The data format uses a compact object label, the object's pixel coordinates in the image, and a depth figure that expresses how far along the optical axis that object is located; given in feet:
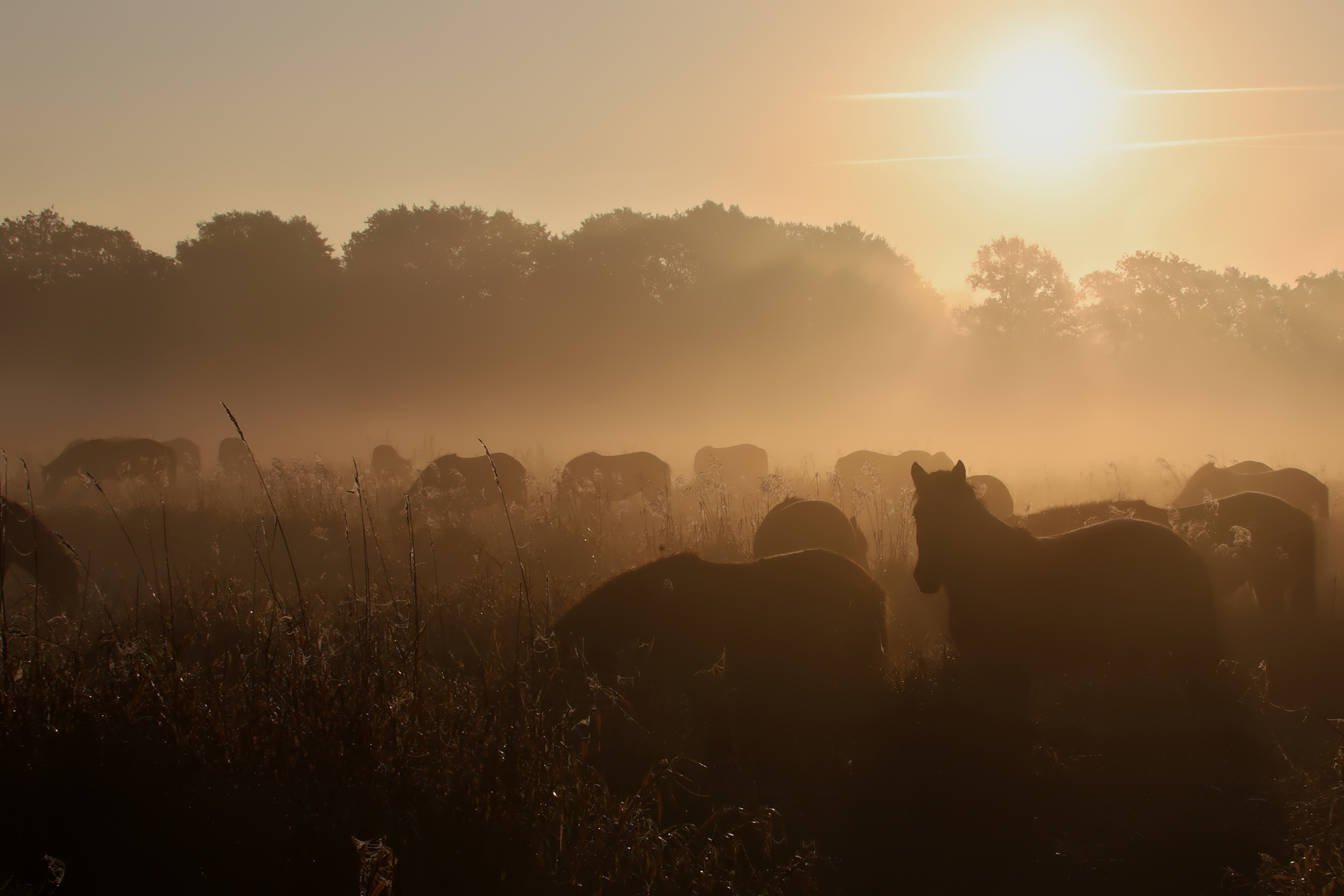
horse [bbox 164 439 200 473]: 76.70
